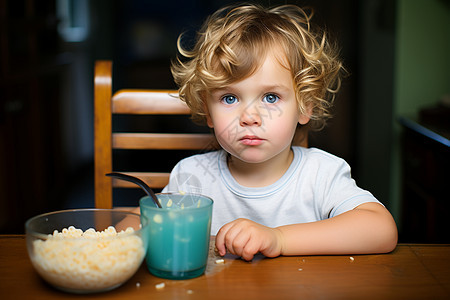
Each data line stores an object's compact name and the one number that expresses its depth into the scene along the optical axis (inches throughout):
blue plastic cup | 27.2
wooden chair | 47.9
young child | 32.7
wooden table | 26.4
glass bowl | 25.1
